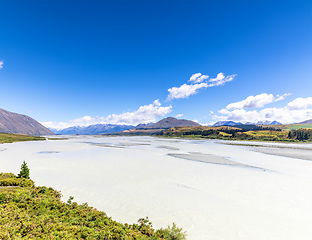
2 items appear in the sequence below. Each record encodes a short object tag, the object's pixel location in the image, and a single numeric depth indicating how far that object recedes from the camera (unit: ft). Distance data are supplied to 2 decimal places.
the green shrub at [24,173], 70.55
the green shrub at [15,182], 59.19
